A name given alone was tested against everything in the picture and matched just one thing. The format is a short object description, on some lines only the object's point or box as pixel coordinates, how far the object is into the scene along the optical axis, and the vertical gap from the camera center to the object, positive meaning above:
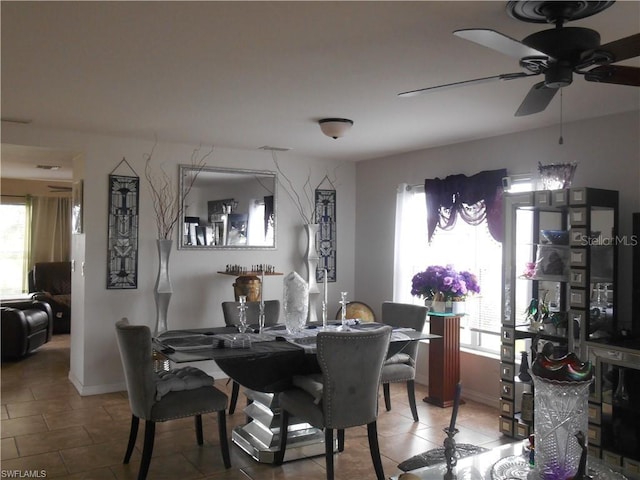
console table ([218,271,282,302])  5.48 -0.32
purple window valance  4.90 +0.54
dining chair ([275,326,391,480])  3.16 -0.77
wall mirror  5.60 +0.46
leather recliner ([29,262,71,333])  8.30 -0.59
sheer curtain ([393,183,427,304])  5.87 +0.17
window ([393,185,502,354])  5.12 +0.00
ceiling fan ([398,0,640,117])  2.00 +0.77
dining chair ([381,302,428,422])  4.33 -0.79
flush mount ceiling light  4.25 +1.00
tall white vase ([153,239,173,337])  5.25 -0.35
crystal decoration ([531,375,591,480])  1.90 -0.57
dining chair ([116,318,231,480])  3.26 -0.88
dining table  3.42 -0.68
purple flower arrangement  4.87 -0.23
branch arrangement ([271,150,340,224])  6.16 +0.64
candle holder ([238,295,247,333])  3.87 -0.44
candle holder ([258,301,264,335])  4.05 -0.47
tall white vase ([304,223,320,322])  6.15 -0.08
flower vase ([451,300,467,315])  4.91 -0.43
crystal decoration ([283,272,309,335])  3.98 -0.34
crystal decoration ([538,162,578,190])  3.84 +0.60
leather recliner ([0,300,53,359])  6.45 -0.98
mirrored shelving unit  3.67 -0.13
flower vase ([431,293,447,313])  4.93 -0.41
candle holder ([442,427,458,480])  2.04 -0.73
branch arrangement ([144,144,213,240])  5.40 +0.56
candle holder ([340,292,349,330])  4.16 -0.52
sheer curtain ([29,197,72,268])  8.93 +0.31
